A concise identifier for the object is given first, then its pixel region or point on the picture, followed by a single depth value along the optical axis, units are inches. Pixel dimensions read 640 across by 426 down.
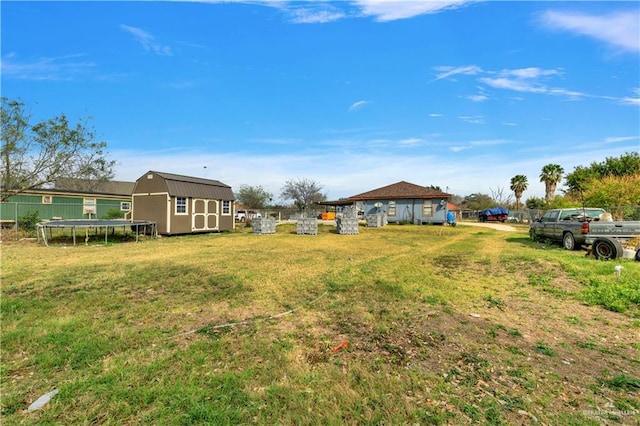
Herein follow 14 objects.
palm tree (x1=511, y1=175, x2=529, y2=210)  1889.8
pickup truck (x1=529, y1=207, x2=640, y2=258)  364.8
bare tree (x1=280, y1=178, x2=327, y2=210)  1898.4
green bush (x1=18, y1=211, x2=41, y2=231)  679.1
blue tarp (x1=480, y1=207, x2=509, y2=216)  1520.8
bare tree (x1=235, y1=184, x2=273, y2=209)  2113.7
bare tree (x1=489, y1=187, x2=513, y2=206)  2192.4
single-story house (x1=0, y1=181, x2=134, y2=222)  972.6
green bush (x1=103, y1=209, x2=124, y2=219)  1017.8
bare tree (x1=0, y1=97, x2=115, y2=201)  707.4
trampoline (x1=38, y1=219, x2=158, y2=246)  531.5
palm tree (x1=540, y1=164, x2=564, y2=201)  1568.7
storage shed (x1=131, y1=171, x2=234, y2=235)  706.8
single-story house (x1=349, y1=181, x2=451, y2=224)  1101.1
